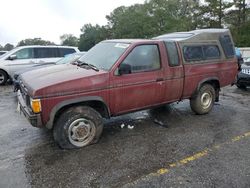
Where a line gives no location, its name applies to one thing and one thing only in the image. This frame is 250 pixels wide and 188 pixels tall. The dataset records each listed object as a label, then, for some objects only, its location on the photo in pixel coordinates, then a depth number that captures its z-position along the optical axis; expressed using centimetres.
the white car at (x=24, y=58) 849
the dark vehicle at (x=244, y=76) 698
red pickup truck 316
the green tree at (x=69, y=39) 5955
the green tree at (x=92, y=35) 4799
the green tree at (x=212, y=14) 2755
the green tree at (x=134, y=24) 3793
